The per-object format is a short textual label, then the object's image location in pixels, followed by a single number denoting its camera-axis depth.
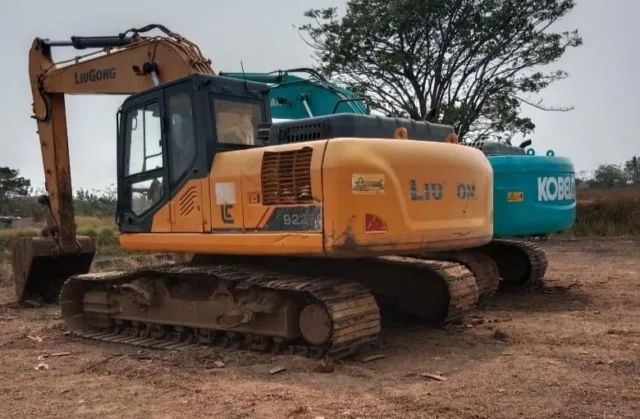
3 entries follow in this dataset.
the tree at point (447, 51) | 20.80
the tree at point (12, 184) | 31.52
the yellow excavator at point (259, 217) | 5.96
